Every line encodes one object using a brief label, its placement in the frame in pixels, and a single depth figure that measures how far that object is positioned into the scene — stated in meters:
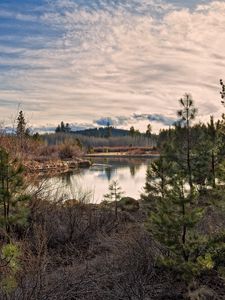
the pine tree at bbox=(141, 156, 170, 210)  11.66
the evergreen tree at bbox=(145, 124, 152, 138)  180.12
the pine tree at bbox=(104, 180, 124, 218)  15.46
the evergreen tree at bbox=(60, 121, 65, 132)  192.52
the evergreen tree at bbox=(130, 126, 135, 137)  179.62
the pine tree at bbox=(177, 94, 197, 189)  18.78
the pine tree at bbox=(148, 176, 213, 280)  6.30
